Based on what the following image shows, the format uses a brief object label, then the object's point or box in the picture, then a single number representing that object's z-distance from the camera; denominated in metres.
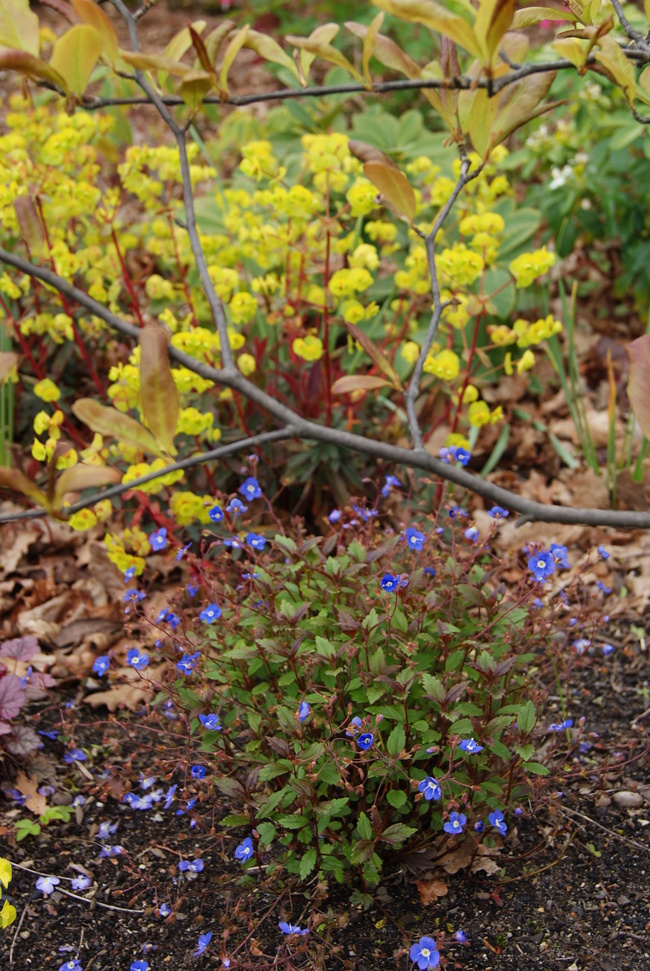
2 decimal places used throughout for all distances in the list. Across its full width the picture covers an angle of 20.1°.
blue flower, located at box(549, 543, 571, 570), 0.96
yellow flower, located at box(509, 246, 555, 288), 1.09
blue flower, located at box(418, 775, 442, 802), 0.89
